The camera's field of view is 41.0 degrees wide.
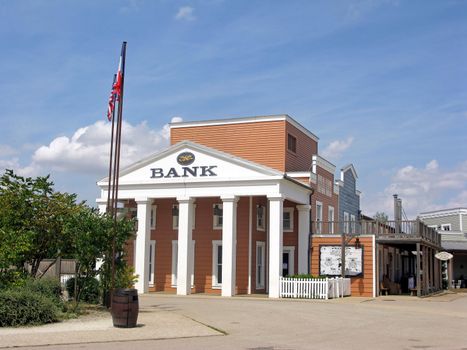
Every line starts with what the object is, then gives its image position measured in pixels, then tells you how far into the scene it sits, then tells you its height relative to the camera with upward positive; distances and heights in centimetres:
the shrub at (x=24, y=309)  1559 -125
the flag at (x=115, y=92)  2130 +576
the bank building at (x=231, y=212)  2975 +259
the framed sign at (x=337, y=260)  3120 +21
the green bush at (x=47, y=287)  1819 -81
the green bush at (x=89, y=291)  2125 -105
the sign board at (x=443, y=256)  3566 +58
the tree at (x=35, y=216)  2006 +145
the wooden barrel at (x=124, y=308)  1577 -118
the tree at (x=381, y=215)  7354 +599
